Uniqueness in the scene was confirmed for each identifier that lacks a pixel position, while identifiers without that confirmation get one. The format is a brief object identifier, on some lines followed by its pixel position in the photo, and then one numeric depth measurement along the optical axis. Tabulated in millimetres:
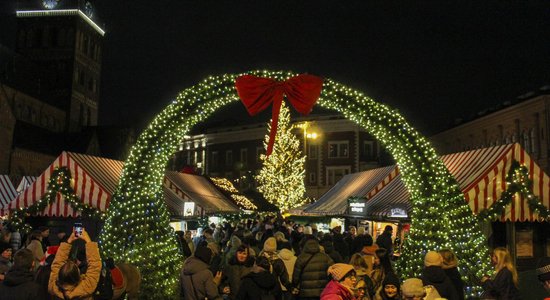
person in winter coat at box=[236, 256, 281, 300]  6691
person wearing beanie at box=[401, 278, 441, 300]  5434
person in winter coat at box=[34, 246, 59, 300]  6930
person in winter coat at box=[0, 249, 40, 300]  5578
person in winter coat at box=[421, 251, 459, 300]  6758
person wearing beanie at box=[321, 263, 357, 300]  5199
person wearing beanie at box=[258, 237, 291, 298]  8469
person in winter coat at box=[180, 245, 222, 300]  7230
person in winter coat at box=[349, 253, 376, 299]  7301
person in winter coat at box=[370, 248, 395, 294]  8133
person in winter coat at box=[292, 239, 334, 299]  8094
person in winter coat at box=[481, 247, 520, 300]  6820
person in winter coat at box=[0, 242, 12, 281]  7827
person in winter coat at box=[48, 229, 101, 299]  5570
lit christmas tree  44562
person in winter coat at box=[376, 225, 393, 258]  12855
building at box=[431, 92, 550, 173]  35594
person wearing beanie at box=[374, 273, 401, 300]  6801
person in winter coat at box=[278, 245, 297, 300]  9523
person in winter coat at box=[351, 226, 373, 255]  11438
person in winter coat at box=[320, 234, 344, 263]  9953
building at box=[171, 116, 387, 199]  59906
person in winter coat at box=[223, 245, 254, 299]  8078
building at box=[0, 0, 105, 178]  65438
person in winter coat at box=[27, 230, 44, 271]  8669
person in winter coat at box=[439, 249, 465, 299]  7523
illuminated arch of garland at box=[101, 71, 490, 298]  10680
